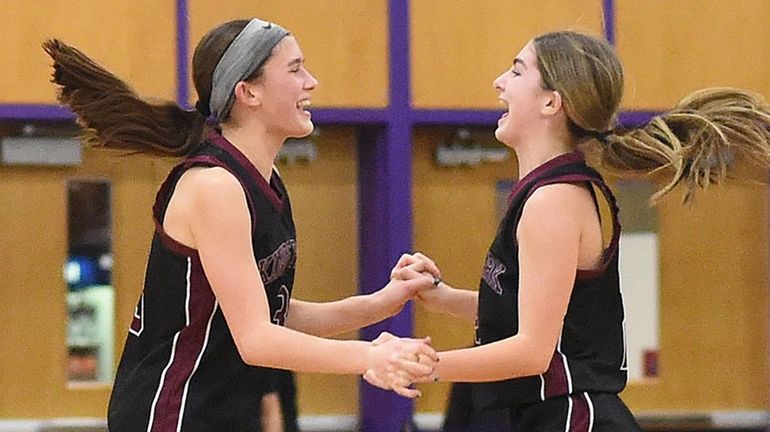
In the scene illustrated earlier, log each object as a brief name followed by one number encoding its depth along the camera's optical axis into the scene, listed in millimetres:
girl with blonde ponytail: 4930
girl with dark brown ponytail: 4844
